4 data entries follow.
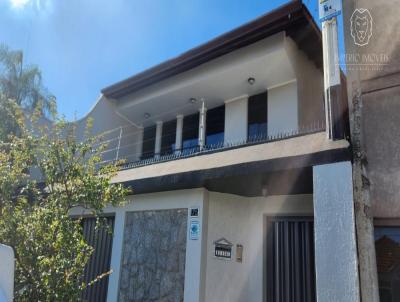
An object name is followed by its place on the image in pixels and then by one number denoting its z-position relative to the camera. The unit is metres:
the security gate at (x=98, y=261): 8.48
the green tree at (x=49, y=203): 4.64
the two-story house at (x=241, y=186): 5.11
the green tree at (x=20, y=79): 18.70
